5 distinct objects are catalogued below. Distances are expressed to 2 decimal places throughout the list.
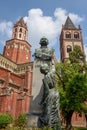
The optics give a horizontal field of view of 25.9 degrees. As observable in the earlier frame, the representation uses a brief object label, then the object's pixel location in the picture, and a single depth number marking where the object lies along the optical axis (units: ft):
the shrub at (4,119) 49.03
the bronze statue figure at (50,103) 21.08
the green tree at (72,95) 71.36
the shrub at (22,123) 20.85
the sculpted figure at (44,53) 24.41
